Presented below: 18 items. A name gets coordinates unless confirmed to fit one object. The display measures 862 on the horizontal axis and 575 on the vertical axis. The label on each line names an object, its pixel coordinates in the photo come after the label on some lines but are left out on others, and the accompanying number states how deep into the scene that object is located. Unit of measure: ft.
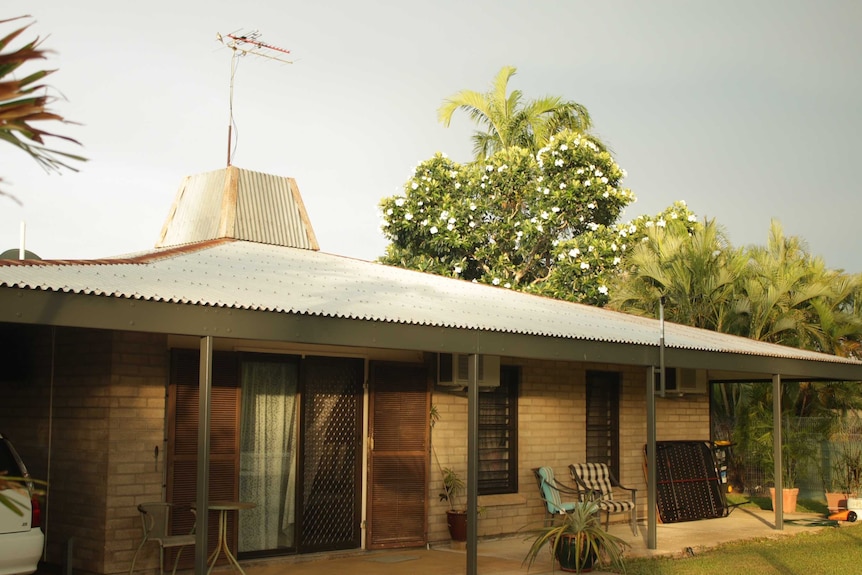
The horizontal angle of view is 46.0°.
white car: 24.98
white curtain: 33.94
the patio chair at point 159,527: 28.94
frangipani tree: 82.69
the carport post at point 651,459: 37.86
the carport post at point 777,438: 45.39
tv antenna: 45.98
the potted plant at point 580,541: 31.99
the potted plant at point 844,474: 54.70
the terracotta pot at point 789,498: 54.29
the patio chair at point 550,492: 40.34
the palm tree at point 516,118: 98.68
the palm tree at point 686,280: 63.67
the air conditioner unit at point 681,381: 50.01
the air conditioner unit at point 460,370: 38.22
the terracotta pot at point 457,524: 38.83
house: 26.11
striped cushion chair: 42.88
